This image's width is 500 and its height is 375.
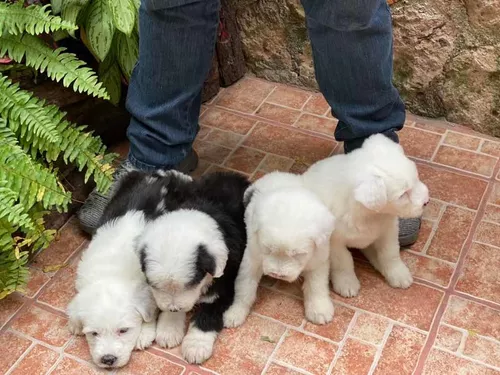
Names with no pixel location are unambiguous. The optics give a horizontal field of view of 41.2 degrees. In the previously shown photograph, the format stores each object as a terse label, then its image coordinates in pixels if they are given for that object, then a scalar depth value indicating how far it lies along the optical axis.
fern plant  2.50
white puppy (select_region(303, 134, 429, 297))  2.22
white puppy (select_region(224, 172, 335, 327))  2.14
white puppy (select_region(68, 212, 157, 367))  2.29
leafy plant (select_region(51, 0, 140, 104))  2.81
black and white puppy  2.12
